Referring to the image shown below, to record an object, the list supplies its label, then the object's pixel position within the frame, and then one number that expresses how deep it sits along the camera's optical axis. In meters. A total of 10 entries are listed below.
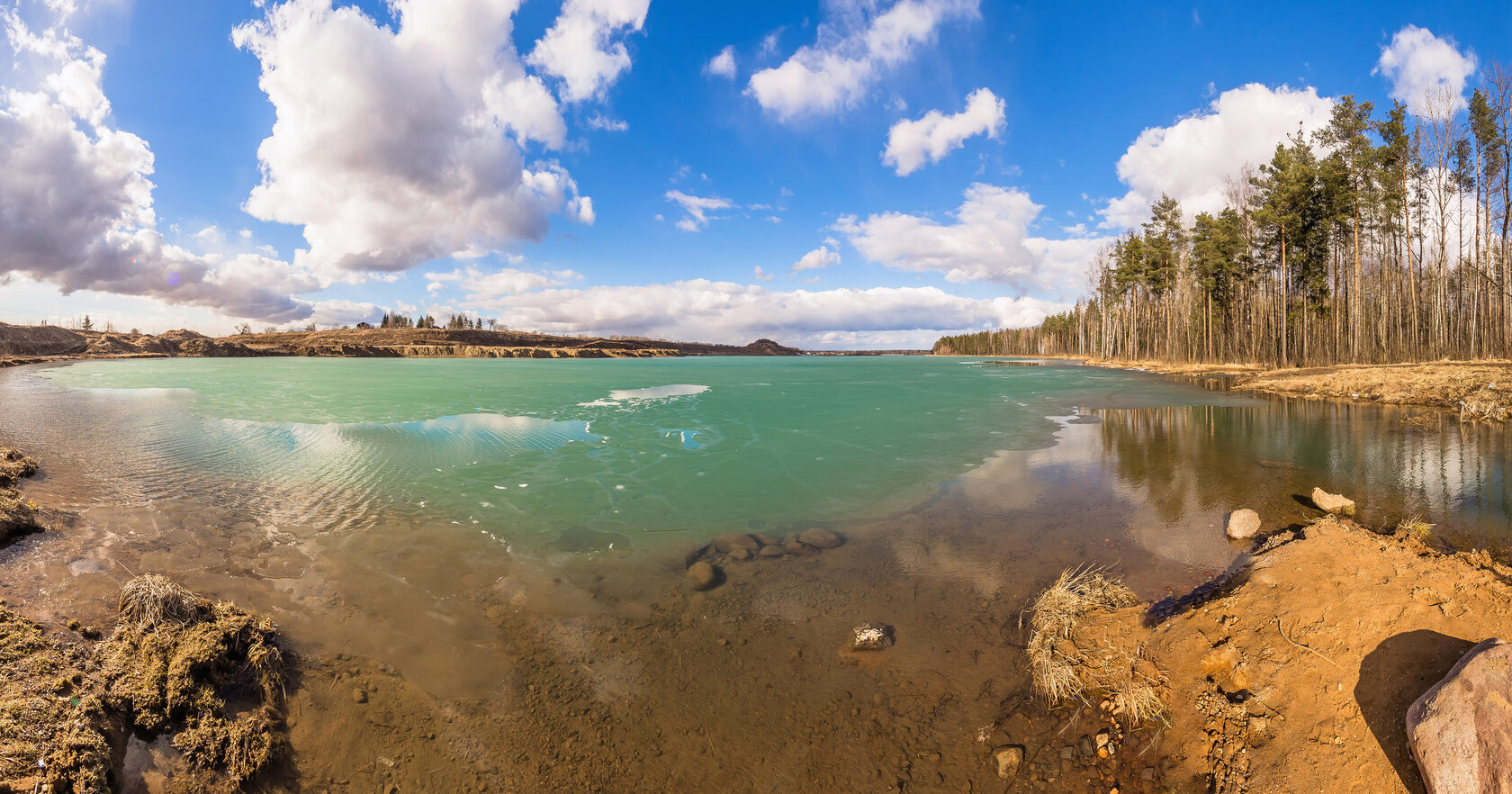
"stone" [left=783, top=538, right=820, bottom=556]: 7.61
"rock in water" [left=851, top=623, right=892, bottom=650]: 5.17
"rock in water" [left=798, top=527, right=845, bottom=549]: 7.95
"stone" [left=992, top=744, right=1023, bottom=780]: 3.68
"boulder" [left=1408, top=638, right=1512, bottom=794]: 2.67
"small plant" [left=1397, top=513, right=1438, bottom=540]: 6.62
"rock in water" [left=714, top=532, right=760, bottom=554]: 7.80
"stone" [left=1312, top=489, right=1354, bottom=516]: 8.18
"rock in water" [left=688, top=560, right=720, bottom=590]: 6.61
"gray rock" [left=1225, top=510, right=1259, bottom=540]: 7.42
